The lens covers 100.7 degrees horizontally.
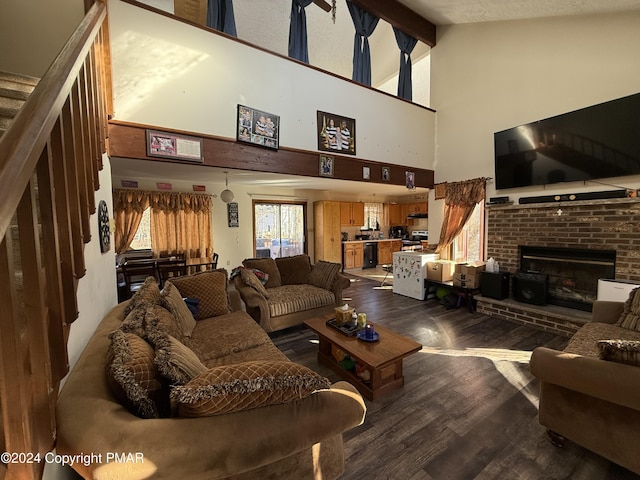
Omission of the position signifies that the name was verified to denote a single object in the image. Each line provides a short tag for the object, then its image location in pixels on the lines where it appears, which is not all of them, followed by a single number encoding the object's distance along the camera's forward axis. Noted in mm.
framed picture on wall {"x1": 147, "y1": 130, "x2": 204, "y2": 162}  2685
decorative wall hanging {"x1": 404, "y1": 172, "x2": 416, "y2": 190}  4691
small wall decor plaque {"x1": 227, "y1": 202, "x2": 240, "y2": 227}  6031
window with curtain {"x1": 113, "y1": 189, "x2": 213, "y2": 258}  4855
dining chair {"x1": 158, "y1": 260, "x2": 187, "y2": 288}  3986
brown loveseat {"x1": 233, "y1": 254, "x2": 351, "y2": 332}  3129
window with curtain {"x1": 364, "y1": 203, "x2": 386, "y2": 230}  8289
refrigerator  4602
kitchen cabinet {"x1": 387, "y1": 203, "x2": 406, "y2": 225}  8449
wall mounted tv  2961
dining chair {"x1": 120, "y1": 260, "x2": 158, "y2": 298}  3600
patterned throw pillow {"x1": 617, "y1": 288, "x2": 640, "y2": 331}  2227
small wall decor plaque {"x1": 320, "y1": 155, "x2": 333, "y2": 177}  3755
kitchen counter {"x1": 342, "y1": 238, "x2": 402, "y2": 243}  7484
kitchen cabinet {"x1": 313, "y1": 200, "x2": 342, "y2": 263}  7066
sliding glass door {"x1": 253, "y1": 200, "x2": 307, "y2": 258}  6680
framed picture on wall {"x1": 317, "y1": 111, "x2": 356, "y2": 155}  3754
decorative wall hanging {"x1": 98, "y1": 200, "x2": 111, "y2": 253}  2063
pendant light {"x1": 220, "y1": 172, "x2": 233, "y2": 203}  4812
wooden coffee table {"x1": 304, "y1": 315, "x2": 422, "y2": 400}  2010
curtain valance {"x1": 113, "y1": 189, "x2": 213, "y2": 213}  4816
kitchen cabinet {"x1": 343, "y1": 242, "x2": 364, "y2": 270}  7413
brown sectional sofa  836
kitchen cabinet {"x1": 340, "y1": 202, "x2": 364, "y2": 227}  7375
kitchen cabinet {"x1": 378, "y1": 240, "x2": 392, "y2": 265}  7957
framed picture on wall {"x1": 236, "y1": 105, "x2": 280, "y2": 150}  3135
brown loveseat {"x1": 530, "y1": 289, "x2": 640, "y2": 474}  1334
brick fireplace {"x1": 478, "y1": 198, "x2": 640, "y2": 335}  3017
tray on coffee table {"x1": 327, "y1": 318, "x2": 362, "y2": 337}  2383
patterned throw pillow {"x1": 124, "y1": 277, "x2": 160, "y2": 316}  1890
